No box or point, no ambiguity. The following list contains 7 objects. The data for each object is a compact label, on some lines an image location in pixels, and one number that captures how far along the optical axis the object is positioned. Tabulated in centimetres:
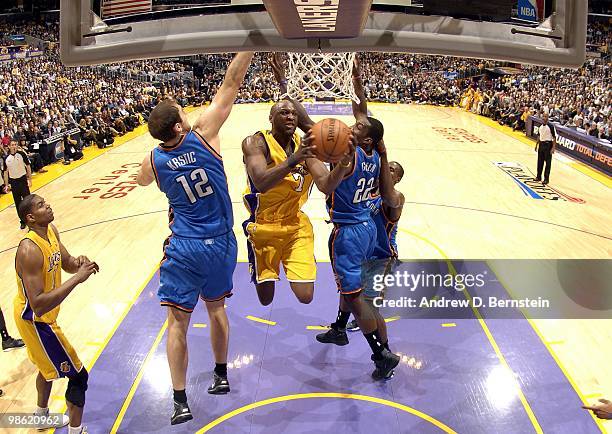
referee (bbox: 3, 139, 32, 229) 839
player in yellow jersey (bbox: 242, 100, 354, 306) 405
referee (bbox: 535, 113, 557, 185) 1085
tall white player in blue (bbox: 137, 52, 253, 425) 367
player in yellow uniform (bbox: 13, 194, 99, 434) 366
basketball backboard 249
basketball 336
